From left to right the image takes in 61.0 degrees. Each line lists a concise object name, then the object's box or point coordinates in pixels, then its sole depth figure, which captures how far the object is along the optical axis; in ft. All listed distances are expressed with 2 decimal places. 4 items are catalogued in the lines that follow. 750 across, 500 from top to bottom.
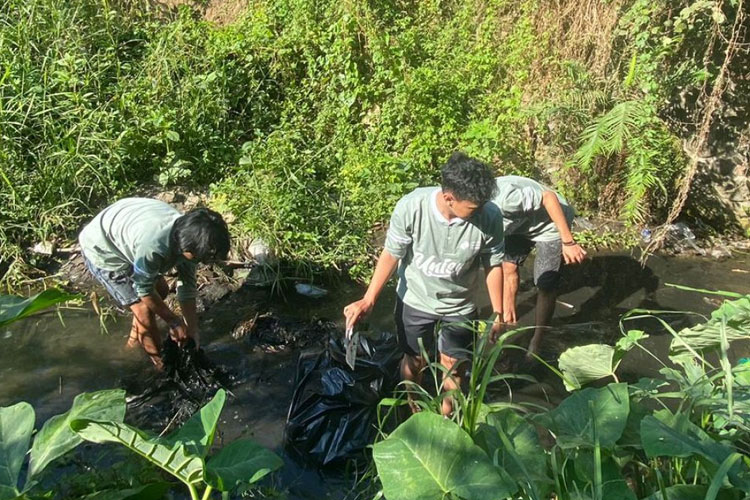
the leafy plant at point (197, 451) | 6.20
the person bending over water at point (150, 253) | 11.17
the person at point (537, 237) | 13.69
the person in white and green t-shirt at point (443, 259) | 10.07
